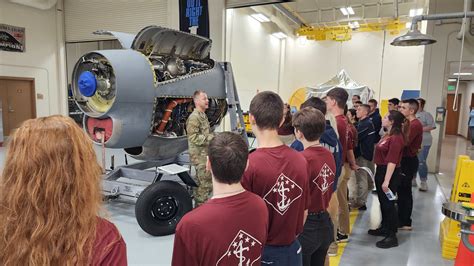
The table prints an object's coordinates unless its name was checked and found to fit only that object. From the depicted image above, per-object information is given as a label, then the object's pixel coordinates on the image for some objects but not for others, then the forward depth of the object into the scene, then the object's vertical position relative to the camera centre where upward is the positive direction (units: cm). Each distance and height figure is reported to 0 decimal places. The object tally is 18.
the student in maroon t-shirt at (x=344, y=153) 339 -63
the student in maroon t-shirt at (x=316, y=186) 212 -59
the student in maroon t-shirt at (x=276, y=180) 171 -44
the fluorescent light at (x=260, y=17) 1390 +358
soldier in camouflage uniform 407 -68
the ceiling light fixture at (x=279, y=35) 1642 +332
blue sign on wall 953 +239
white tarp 1284 +52
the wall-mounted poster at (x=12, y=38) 1052 +172
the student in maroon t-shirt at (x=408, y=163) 414 -81
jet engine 386 +8
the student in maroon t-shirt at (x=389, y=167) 341 -71
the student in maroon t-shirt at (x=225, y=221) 122 -49
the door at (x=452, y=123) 1889 -110
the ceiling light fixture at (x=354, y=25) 1572 +376
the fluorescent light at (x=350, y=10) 1382 +400
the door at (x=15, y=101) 1091 -42
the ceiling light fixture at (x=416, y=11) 1361 +394
